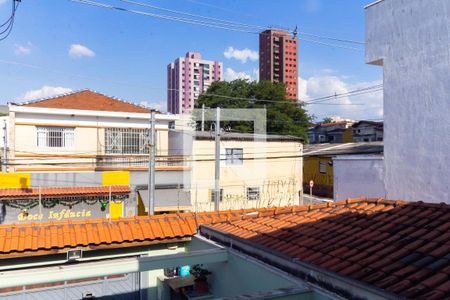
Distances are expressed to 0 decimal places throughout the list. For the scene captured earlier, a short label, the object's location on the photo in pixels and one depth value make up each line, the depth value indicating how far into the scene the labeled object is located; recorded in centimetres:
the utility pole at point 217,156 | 1469
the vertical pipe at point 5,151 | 1911
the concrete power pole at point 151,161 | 1305
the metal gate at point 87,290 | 688
